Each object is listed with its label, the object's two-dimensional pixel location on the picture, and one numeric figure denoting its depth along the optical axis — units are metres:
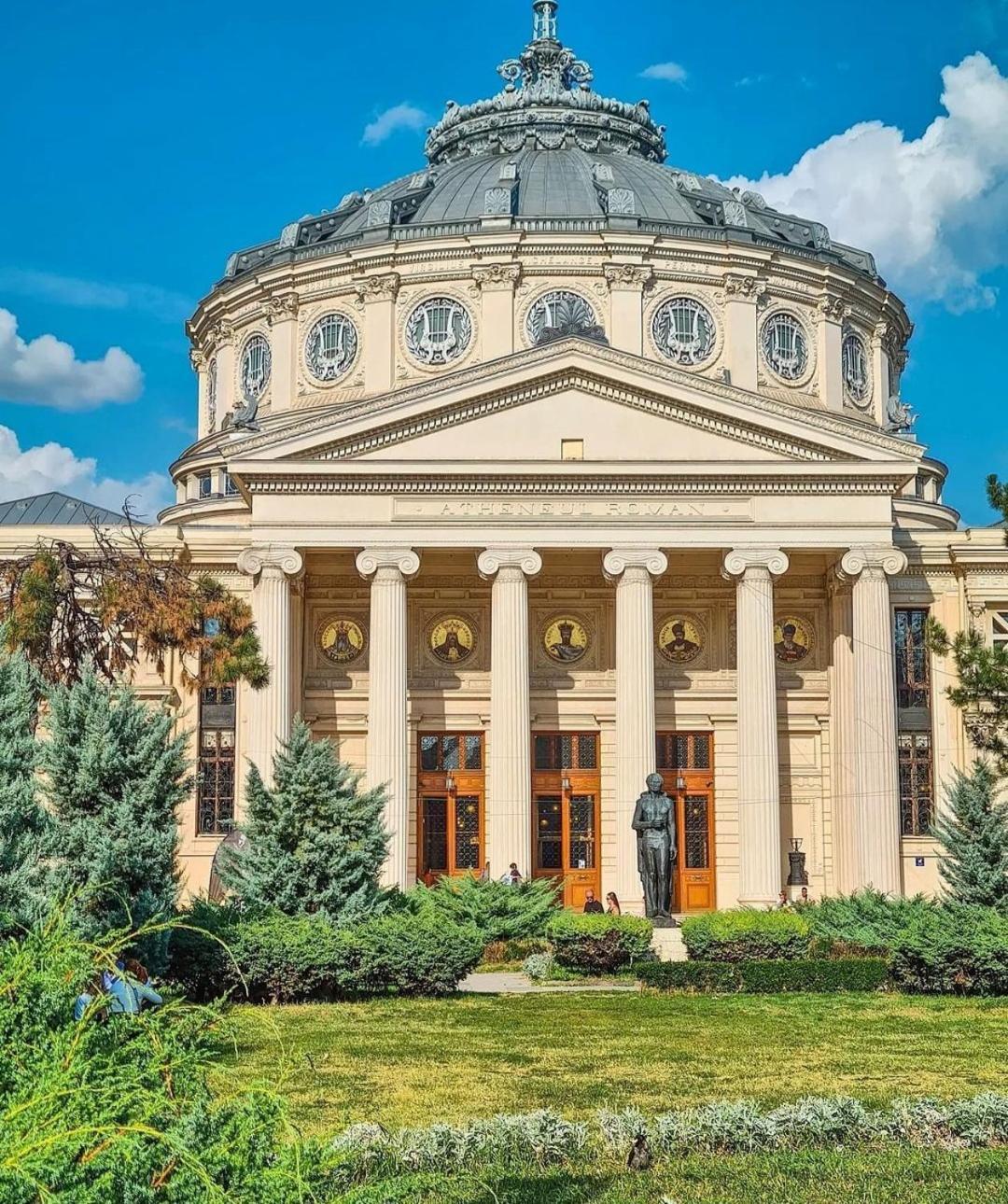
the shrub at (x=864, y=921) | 28.25
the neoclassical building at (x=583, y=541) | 42.06
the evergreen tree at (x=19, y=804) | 17.89
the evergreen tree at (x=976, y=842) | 29.92
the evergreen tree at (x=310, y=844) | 25.97
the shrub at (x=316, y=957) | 22.73
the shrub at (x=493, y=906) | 31.59
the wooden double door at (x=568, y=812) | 45.41
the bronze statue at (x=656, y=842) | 33.44
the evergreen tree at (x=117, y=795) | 21.12
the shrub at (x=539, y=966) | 28.11
